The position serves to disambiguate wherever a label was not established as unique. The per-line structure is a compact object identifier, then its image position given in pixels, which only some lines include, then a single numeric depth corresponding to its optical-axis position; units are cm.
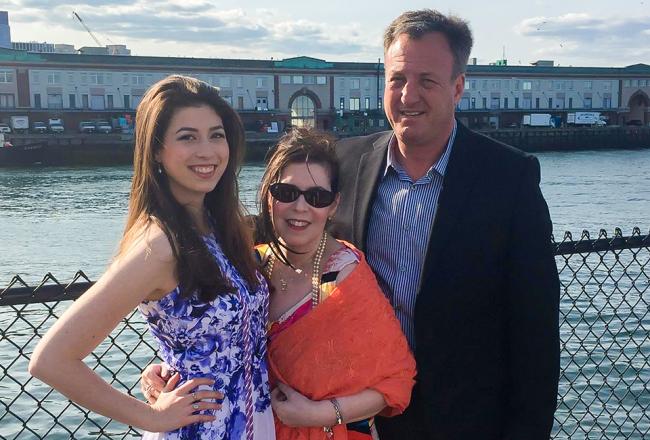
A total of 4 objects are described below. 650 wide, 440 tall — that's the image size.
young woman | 200
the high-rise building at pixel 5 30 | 8421
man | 251
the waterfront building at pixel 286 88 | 5972
